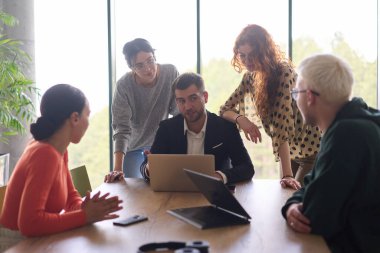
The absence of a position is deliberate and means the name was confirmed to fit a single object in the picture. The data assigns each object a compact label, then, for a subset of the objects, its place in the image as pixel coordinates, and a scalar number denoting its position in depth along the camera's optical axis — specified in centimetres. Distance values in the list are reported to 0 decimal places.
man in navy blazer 286
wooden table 167
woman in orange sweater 179
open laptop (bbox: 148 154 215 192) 239
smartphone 193
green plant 429
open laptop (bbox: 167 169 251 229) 190
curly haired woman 284
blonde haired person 170
